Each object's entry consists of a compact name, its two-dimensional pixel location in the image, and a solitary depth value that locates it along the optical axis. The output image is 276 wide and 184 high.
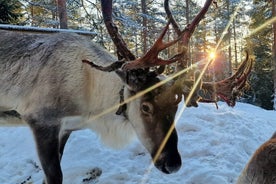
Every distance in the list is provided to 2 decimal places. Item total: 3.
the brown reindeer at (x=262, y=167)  2.26
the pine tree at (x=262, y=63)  21.08
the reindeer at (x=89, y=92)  3.26
